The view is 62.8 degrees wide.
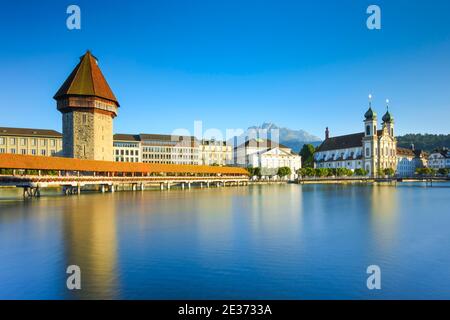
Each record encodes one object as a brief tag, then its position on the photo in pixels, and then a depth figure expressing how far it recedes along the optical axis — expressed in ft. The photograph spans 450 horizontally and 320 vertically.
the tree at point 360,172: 350.66
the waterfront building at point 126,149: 303.48
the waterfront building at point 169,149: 317.63
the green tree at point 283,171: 321.93
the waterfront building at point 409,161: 407.03
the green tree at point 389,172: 357.00
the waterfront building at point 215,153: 343.46
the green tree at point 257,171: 315.31
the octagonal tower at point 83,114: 184.44
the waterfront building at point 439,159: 421.59
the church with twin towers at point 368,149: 369.50
